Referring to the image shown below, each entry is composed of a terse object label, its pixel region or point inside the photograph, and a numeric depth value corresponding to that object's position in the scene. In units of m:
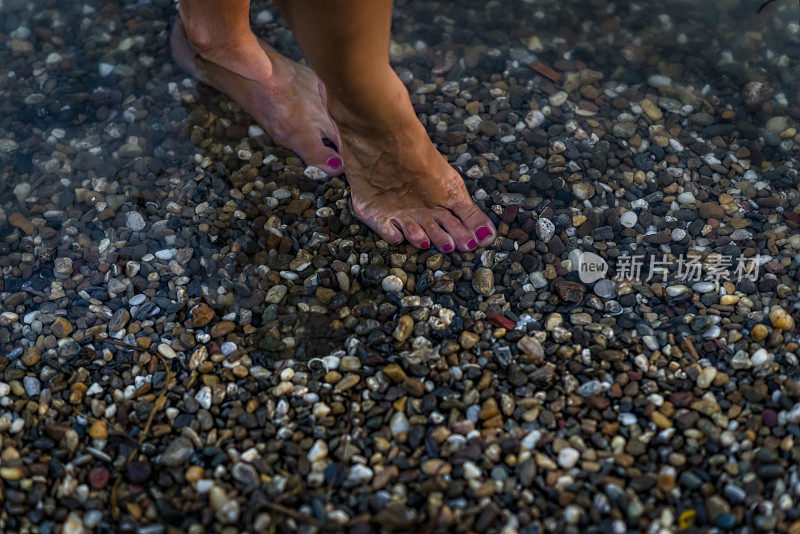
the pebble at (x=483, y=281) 2.13
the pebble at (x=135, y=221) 2.35
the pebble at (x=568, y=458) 1.77
